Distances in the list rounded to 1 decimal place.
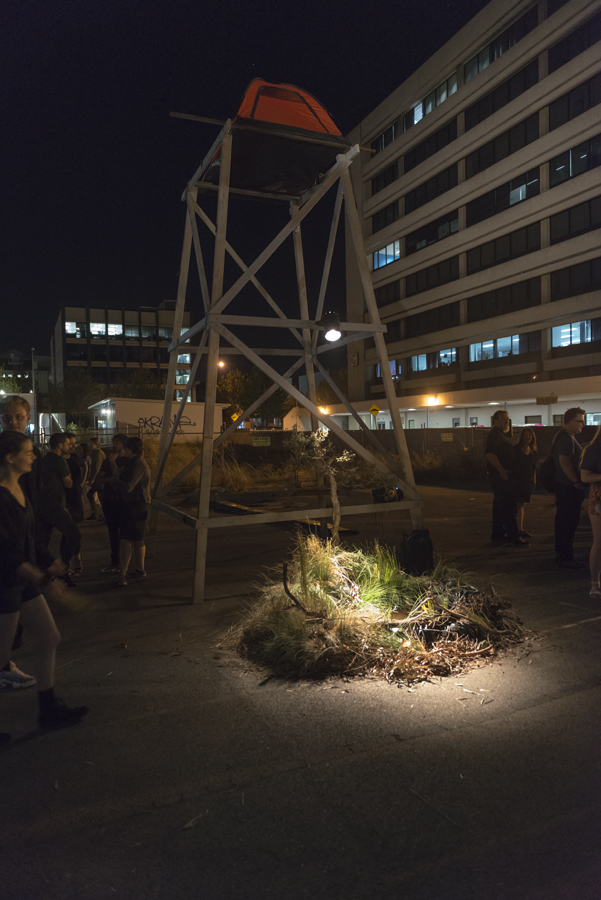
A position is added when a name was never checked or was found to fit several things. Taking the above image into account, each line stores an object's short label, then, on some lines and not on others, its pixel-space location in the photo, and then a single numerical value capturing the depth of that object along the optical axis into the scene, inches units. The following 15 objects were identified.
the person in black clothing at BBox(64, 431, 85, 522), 352.2
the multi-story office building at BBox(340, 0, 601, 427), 1373.0
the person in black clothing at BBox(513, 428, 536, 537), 374.0
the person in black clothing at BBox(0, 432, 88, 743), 144.6
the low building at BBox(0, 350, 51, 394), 4630.9
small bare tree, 276.4
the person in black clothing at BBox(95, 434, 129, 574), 311.0
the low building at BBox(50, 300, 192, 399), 3612.2
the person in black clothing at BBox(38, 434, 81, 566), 250.8
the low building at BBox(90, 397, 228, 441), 1579.7
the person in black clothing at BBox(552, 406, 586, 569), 311.9
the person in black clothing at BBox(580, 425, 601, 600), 251.6
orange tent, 262.8
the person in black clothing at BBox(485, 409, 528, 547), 369.7
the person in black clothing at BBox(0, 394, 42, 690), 180.5
